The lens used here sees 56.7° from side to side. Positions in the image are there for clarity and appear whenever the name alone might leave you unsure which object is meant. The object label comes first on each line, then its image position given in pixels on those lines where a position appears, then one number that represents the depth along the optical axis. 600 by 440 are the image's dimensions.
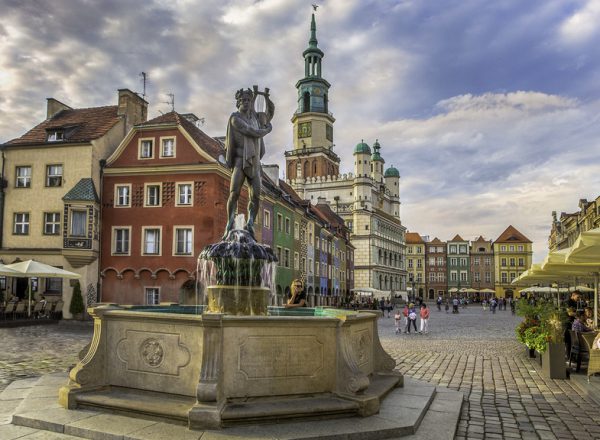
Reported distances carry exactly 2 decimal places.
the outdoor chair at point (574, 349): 11.59
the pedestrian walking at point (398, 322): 24.87
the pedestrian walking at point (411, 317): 25.75
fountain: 6.34
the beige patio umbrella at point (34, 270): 24.05
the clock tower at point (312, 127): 92.81
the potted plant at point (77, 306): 29.39
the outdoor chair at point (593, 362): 10.15
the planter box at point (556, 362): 11.02
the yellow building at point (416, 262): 125.50
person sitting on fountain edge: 12.11
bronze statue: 10.55
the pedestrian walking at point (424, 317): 24.98
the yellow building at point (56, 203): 30.22
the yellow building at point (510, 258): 118.81
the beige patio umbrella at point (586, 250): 10.56
